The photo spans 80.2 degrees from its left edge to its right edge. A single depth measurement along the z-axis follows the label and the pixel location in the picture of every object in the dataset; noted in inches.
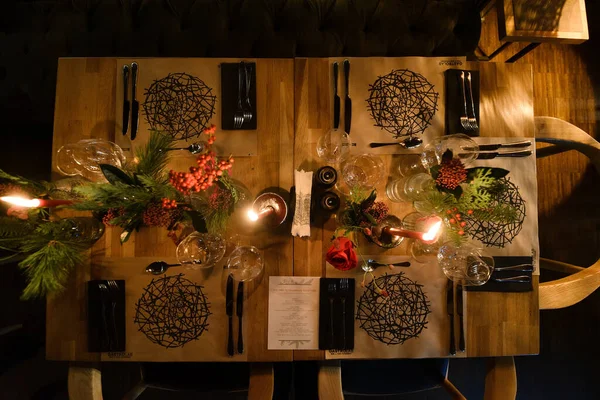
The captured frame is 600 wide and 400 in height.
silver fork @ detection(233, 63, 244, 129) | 57.5
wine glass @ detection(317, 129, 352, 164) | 55.1
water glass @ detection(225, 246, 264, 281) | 54.3
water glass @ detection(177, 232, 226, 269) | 54.2
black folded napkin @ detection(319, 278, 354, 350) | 56.7
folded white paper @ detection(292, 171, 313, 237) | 54.9
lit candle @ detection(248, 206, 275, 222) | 53.8
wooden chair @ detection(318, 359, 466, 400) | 71.1
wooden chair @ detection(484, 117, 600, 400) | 61.3
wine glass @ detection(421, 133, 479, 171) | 53.5
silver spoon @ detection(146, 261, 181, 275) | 54.8
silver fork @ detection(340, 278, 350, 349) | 56.8
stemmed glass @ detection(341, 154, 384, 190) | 55.4
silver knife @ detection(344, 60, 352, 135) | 58.2
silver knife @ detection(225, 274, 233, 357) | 56.3
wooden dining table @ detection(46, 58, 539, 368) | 57.1
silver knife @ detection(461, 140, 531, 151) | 58.9
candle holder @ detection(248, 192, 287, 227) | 55.4
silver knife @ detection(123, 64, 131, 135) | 57.6
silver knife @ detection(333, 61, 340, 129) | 58.4
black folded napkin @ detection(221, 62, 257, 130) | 58.2
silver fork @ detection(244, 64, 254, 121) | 57.6
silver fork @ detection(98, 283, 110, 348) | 55.9
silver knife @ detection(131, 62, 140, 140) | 57.5
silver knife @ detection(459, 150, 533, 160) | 58.7
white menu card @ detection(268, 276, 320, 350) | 57.0
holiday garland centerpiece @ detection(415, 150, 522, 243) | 47.0
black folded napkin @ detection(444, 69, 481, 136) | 58.9
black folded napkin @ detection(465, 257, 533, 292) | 58.7
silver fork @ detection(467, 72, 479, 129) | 58.8
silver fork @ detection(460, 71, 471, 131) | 58.6
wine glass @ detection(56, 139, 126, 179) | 54.1
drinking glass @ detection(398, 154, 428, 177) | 58.6
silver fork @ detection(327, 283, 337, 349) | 56.7
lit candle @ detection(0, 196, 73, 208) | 39.8
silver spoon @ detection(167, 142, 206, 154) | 56.4
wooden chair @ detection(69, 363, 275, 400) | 57.9
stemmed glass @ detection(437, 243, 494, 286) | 54.9
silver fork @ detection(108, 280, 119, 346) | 56.3
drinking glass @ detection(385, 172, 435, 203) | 54.7
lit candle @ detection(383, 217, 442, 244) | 39.7
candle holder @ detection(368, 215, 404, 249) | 53.6
